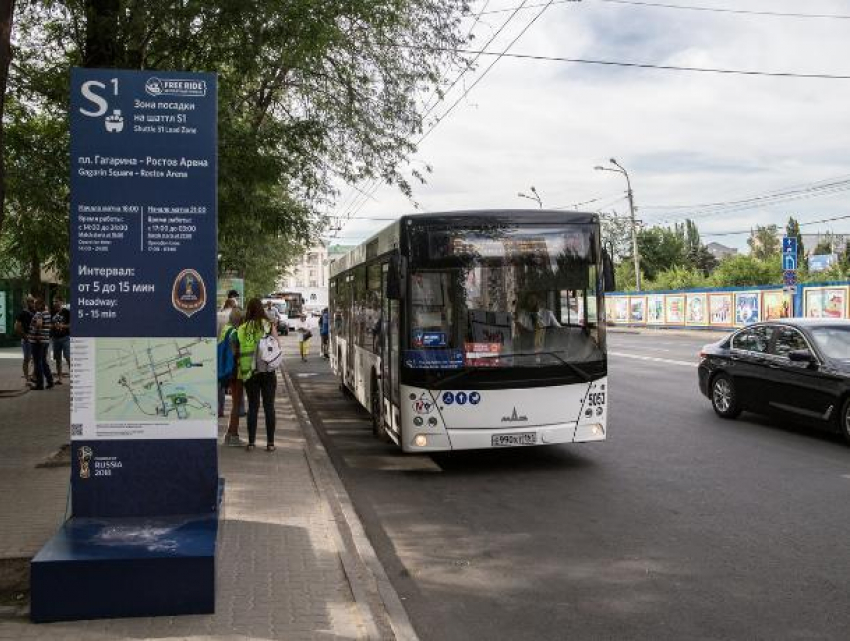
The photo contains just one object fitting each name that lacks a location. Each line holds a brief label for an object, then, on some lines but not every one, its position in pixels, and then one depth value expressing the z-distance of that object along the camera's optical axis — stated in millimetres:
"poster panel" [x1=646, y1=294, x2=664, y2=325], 53312
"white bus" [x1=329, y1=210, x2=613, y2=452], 8961
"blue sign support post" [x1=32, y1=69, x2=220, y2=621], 5227
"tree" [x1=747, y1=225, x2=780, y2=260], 116669
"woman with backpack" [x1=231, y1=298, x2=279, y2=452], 10179
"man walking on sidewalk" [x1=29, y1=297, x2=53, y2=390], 16281
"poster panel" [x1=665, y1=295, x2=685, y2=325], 50344
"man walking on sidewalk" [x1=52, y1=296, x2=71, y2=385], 17453
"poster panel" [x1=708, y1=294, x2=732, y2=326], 44594
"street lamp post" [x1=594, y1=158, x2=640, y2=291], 50156
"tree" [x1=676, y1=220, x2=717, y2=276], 104519
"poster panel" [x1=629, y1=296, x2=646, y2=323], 56094
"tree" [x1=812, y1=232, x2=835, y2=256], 110312
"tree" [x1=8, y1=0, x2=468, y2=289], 9680
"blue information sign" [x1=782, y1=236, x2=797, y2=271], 32531
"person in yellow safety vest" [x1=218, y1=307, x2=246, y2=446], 10820
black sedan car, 10320
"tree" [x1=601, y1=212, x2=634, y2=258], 89062
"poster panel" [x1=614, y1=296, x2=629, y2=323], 58812
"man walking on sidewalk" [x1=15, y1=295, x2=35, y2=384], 16520
